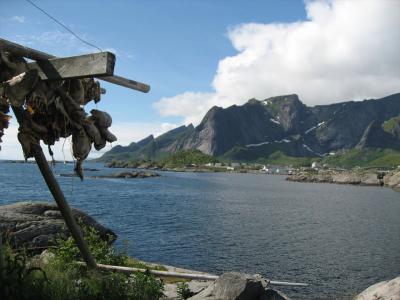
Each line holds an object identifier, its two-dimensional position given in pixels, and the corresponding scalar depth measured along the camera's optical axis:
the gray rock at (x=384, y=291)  18.00
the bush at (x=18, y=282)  8.25
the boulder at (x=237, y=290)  14.27
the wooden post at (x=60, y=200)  8.38
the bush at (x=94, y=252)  14.91
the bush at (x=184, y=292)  15.59
